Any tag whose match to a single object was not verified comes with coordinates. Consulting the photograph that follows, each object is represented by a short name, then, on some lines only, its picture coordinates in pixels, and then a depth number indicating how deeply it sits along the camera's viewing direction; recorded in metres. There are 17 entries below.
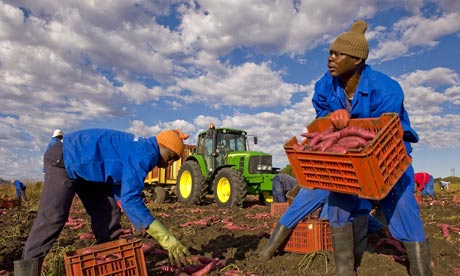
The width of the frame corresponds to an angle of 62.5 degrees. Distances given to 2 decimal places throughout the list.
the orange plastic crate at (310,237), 3.96
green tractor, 9.98
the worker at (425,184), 10.98
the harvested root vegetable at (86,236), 5.03
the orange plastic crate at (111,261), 2.53
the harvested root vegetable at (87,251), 2.60
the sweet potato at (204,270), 3.35
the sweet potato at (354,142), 2.53
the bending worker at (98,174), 2.70
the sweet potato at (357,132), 2.58
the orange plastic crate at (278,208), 6.09
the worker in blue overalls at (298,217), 3.83
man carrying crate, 2.73
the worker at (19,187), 12.39
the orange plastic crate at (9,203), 9.82
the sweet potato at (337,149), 2.49
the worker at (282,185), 7.12
